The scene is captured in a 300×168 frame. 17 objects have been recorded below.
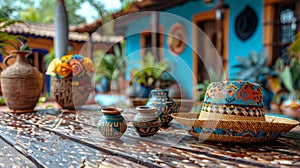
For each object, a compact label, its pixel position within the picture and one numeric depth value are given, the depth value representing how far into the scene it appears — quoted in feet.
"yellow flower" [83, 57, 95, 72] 6.36
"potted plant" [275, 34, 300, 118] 10.49
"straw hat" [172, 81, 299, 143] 2.93
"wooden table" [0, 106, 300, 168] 2.45
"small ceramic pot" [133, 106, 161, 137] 3.36
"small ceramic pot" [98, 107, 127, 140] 3.29
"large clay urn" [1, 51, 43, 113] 5.83
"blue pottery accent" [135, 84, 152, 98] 16.16
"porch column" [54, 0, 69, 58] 8.66
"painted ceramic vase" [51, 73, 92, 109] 6.30
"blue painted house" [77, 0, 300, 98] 13.10
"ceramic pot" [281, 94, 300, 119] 10.32
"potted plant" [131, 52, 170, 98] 16.31
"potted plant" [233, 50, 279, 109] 12.70
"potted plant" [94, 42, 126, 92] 23.68
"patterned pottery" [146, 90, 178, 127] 3.97
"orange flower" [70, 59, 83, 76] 6.22
